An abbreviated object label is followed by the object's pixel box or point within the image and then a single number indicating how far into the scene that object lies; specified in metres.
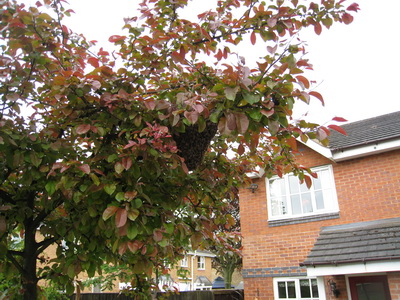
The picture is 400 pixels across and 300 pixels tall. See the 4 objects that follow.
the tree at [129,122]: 2.29
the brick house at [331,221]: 7.71
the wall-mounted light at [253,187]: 10.77
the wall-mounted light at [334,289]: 8.05
